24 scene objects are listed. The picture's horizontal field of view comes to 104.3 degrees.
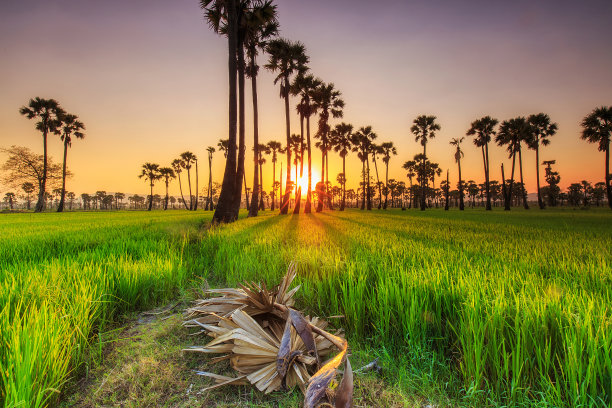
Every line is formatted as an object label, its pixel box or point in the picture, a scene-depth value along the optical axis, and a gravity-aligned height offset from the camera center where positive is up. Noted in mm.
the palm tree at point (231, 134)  10938 +3318
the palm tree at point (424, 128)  44469 +14111
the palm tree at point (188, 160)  67900 +13016
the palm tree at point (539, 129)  40969 +12460
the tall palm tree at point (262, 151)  57344 +13134
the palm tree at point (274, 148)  58322 +13802
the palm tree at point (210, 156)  64825 +13307
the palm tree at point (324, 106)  27359 +12009
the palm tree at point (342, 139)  43031 +11833
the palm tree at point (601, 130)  32812 +9958
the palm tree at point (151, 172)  74875 +10490
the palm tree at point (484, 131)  43156 +12908
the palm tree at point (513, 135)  40500 +11513
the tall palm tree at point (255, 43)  13055 +10483
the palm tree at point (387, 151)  57812 +12758
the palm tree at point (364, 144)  48094 +12128
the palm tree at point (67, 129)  40781 +13730
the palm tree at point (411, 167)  74500 +11330
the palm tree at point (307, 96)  25412 +12093
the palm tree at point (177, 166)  71856 +12000
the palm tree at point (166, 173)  77000 +10570
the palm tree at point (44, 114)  38188 +15015
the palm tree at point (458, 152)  53791 +11241
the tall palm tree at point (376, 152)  55672 +12083
